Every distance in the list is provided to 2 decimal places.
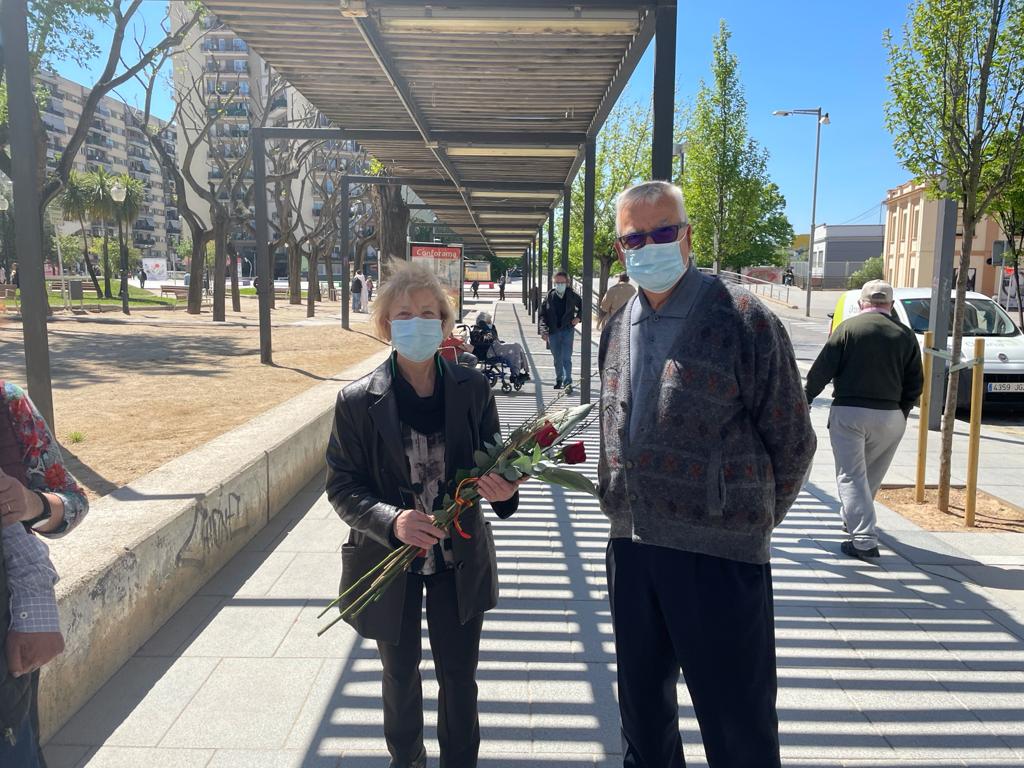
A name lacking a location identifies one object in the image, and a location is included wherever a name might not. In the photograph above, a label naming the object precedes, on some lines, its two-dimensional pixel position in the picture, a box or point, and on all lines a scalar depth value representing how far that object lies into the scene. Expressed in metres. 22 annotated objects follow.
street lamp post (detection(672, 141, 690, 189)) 22.54
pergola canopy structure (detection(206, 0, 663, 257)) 5.65
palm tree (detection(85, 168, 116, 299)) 50.75
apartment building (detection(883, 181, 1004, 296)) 58.78
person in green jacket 5.05
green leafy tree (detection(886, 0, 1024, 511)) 6.51
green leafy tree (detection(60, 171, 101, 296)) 49.34
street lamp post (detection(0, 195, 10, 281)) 48.31
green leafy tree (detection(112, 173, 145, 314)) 50.59
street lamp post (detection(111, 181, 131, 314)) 28.14
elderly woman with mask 2.63
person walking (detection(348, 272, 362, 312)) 31.67
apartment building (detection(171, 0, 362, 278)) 31.75
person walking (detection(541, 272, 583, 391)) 12.64
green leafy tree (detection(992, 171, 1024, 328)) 18.47
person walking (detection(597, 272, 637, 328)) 10.20
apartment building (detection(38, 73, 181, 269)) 115.06
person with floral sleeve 1.91
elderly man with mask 2.20
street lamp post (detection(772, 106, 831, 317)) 40.56
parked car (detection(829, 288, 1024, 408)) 11.28
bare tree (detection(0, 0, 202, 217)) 15.18
